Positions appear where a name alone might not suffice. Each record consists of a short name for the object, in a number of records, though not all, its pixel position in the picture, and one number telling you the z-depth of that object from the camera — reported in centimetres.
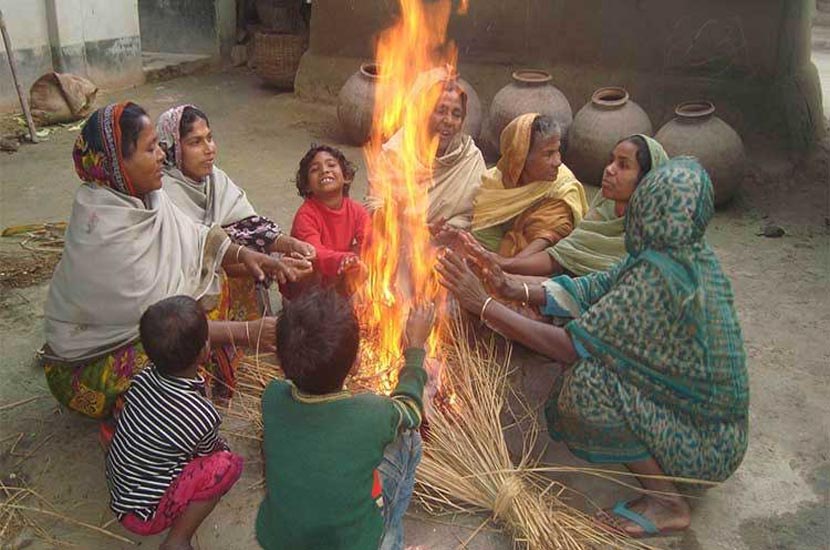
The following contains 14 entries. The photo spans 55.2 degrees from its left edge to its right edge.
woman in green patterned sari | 298
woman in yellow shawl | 443
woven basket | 1123
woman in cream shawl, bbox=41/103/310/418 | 345
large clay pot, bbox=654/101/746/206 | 702
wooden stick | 872
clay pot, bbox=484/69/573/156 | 798
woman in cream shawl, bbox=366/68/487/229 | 486
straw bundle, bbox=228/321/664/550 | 315
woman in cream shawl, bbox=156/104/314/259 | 423
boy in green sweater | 238
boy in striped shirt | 293
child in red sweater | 439
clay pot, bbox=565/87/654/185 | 757
